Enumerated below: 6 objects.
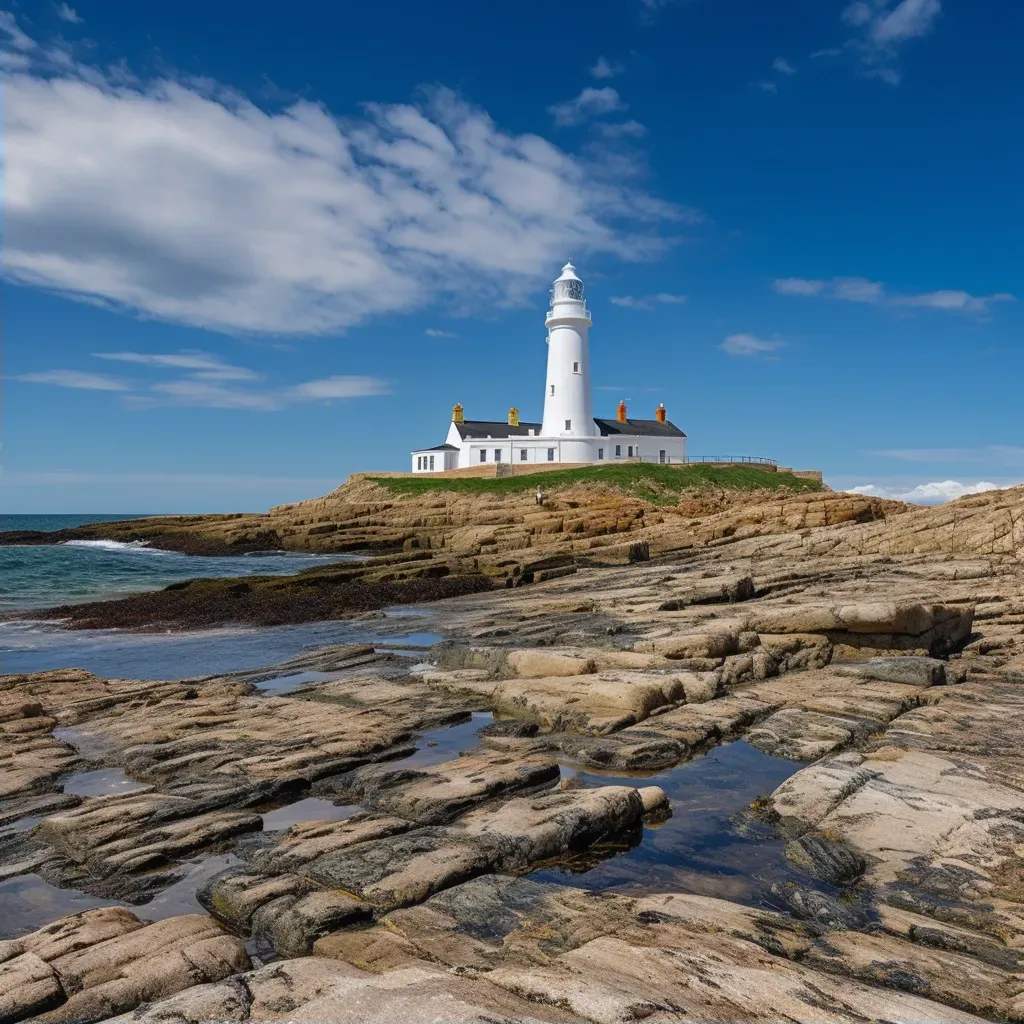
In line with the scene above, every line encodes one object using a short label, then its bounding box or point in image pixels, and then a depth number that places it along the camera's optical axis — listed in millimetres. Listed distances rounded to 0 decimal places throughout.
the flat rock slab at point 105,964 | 5188
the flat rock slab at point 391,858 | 6512
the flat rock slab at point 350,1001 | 4586
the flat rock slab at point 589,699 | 12062
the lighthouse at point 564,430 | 78000
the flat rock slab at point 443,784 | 8672
